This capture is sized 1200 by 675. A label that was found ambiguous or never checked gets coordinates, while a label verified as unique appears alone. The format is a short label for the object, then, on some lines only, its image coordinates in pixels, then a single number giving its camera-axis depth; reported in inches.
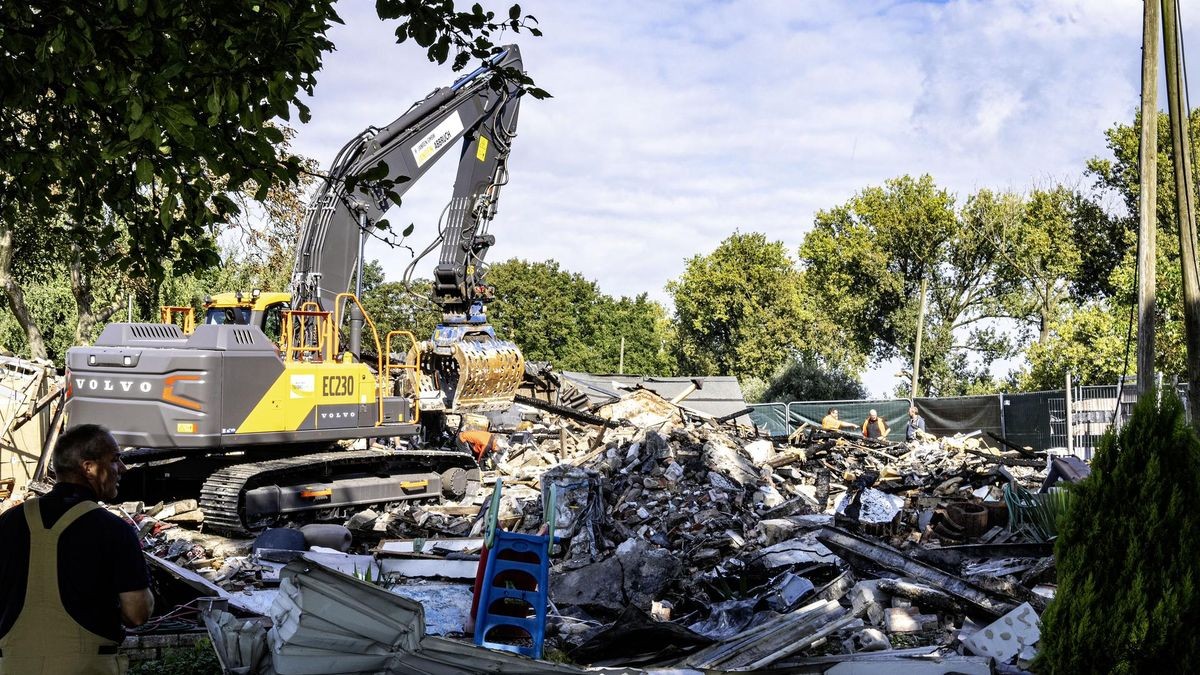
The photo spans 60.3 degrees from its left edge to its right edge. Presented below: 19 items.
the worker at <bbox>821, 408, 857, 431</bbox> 886.7
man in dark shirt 145.6
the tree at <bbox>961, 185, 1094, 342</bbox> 1545.3
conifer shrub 197.6
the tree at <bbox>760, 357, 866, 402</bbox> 1737.2
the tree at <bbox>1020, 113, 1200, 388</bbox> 1141.7
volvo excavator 432.1
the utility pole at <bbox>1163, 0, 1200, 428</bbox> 431.8
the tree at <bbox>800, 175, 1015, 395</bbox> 1690.5
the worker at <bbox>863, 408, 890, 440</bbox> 849.6
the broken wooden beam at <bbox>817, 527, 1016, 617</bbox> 294.0
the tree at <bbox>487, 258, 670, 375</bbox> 2522.1
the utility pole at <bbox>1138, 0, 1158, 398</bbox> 433.4
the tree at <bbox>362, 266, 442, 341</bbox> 2220.7
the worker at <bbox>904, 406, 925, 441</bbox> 836.6
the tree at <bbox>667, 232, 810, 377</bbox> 1959.9
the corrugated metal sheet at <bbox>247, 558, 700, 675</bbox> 211.2
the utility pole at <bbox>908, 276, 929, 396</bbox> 1487.5
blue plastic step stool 261.9
